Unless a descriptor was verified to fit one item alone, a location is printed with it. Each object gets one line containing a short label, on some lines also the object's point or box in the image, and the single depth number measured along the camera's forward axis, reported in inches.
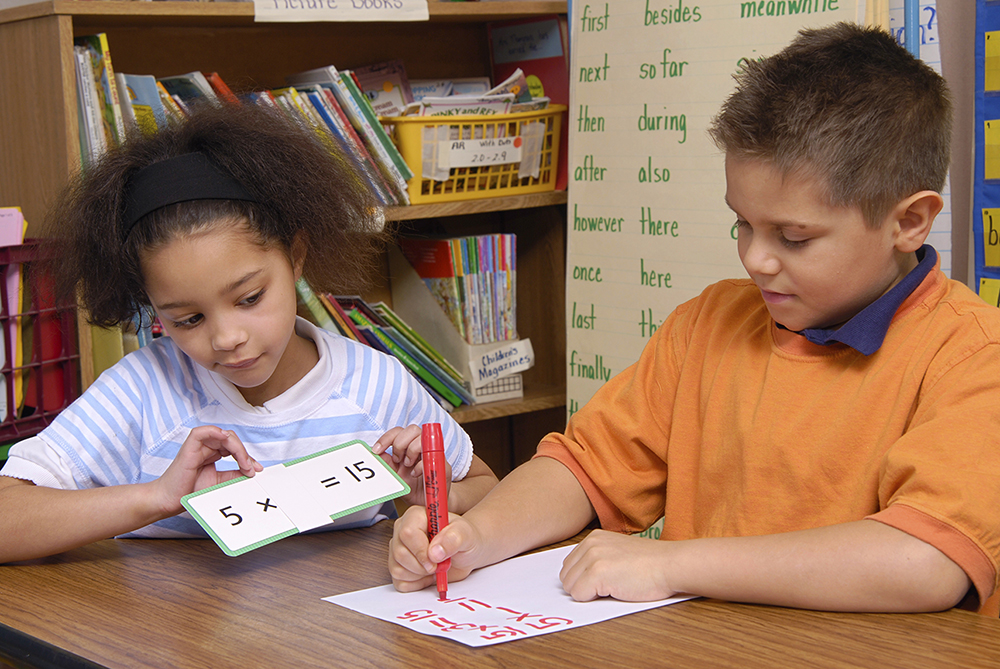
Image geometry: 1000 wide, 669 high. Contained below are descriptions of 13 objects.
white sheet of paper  61.9
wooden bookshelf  91.3
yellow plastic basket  111.0
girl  70.3
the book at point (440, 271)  120.8
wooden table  59.9
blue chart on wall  83.4
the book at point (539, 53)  124.3
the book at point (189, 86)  96.5
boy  61.9
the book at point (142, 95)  93.6
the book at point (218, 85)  98.4
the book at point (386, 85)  120.4
